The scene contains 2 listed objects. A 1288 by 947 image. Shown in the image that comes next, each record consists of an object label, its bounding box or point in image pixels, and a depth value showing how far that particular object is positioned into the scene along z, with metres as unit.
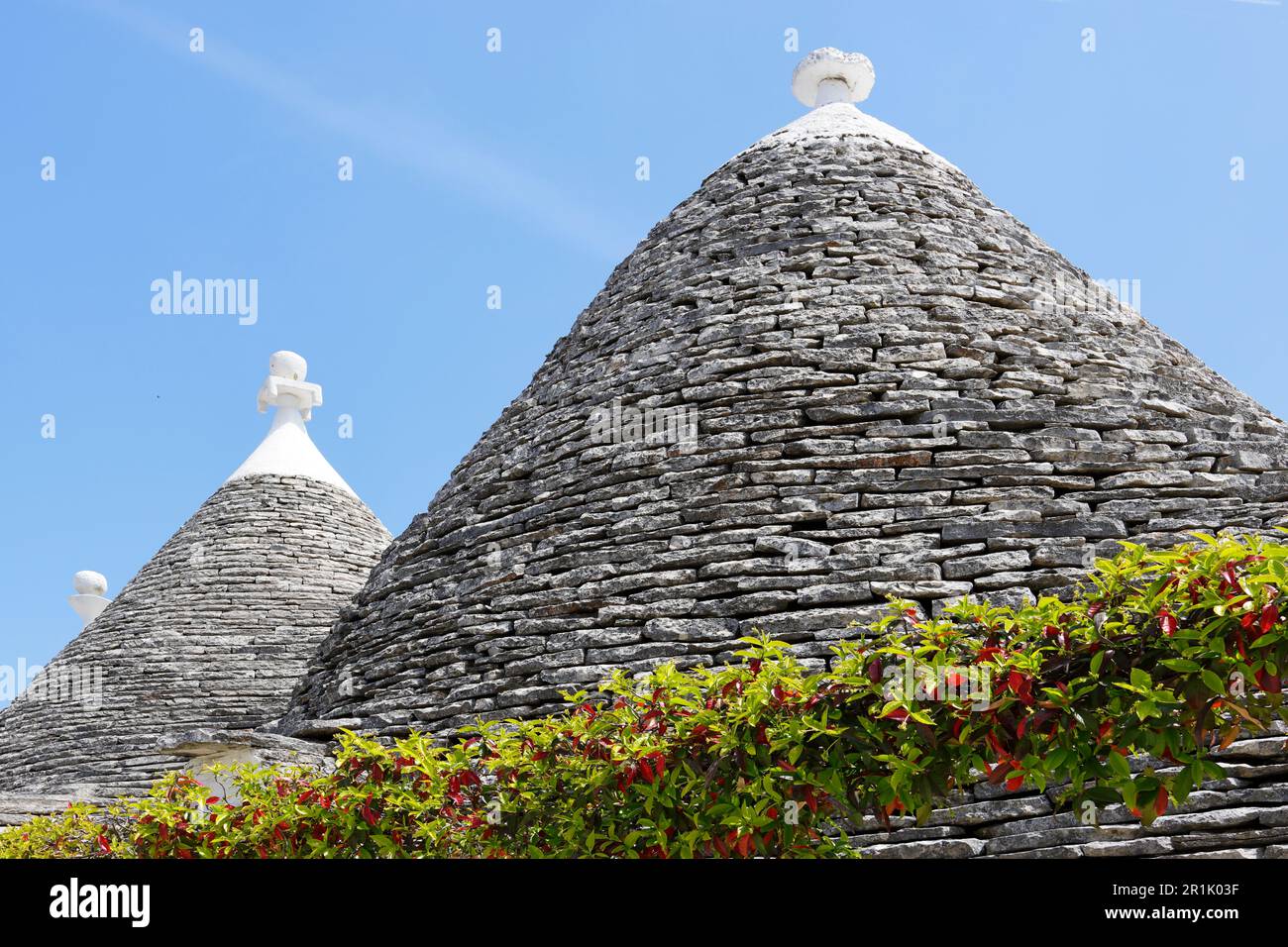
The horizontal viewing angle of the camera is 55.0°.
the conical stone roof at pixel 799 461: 6.56
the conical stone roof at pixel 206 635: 12.62
